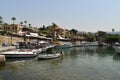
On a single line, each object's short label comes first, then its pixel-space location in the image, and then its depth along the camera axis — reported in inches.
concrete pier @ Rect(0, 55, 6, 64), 718.4
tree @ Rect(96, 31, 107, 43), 2775.7
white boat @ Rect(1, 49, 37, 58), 878.4
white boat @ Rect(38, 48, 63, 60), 912.4
